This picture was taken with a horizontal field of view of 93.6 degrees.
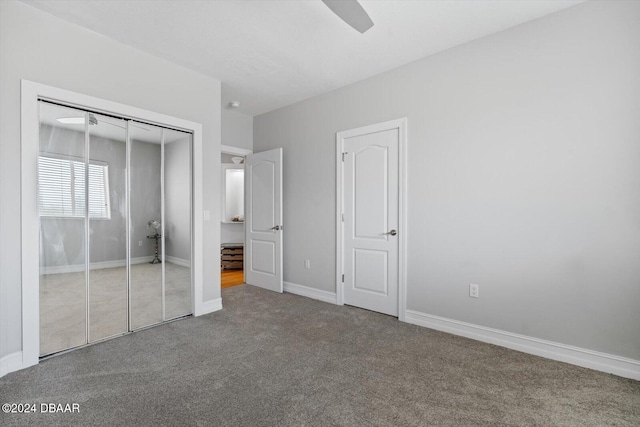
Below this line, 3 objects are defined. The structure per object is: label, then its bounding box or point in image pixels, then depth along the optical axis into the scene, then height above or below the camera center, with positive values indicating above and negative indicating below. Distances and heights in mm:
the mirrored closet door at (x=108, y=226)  2447 -120
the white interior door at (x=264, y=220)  4391 -120
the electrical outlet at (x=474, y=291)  2795 -745
